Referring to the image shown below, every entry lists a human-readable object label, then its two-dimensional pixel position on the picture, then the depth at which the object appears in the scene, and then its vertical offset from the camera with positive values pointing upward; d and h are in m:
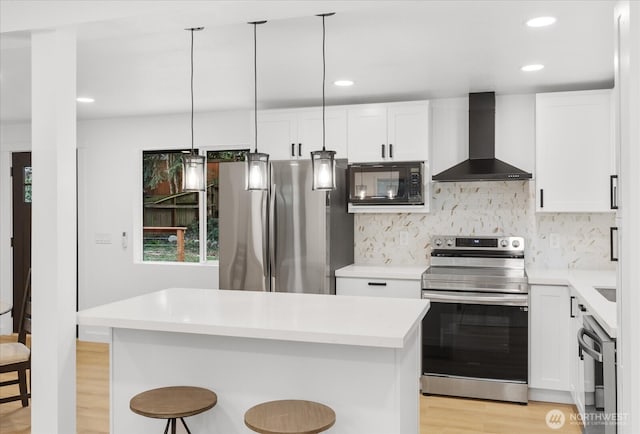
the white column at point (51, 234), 2.69 -0.08
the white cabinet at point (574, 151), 4.16 +0.48
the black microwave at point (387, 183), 4.57 +0.26
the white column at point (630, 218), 1.72 -0.01
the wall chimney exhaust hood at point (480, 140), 4.49 +0.62
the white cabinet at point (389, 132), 4.59 +0.69
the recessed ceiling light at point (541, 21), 2.86 +1.00
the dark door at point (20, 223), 6.33 -0.07
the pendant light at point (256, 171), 3.04 +0.24
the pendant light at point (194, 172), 3.06 +0.24
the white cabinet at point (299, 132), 4.75 +0.72
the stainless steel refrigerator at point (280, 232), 4.39 -0.13
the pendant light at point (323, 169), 2.87 +0.24
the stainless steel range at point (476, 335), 4.08 -0.89
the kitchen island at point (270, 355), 2.36 -0.64
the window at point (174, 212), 5.64 +0.05
